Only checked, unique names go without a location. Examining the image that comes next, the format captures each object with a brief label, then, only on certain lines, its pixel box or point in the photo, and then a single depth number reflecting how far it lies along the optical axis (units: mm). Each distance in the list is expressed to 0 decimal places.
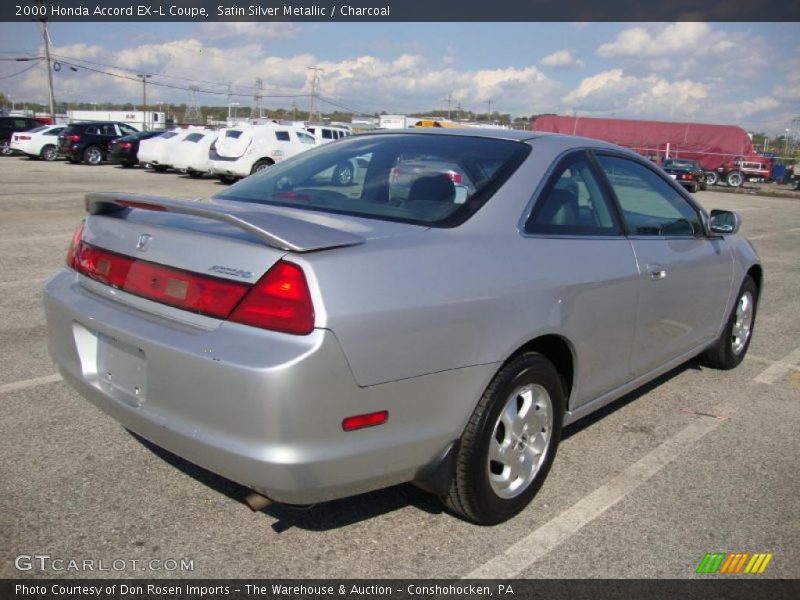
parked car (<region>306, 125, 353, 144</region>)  27172
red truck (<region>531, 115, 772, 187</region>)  37938
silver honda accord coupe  2156
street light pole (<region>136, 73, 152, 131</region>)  81938
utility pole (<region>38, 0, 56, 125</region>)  45344
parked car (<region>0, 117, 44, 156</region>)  29609
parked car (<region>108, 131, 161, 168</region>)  25453
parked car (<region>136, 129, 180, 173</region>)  22875
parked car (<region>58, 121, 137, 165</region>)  26281
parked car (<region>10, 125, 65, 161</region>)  27656
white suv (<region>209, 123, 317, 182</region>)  19391
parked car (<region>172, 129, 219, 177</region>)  20922
